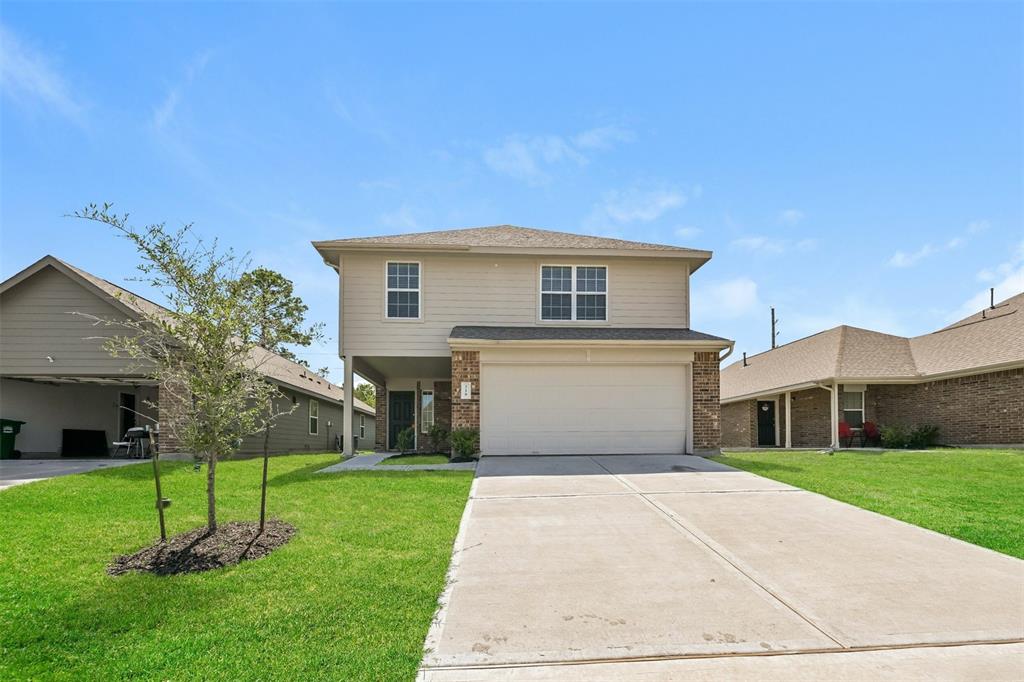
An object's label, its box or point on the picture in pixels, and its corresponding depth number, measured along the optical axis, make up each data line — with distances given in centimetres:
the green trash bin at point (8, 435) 1473
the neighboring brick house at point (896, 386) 1611
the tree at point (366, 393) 5189
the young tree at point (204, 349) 611
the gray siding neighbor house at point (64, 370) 1406
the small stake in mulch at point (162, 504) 594
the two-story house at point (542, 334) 1325
